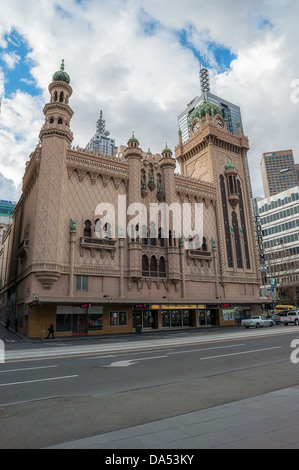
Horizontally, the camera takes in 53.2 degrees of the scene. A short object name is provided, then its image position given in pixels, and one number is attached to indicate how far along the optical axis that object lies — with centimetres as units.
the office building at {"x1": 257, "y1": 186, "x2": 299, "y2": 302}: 6950
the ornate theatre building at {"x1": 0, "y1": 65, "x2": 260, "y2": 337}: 3241
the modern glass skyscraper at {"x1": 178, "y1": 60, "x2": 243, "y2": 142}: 16525
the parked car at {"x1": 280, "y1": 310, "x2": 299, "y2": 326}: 3958
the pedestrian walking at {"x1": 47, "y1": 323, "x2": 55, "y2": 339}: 2898
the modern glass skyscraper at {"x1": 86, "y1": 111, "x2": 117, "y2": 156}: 17425
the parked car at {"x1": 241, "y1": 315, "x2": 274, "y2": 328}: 3659
